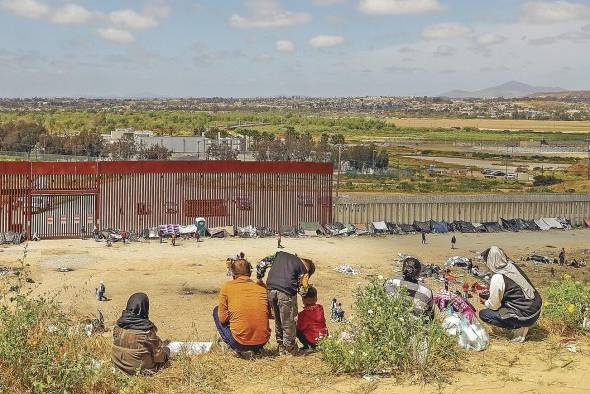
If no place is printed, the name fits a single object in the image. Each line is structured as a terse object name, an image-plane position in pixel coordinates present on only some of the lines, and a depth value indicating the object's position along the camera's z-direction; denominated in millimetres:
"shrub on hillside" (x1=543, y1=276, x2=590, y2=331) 9398
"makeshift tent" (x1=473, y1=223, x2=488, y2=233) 37247
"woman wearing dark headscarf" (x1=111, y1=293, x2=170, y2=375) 7680
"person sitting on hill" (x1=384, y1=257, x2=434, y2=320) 8359
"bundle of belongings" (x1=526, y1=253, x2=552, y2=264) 29547
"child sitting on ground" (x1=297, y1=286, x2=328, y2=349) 8891
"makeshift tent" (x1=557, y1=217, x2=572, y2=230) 39562
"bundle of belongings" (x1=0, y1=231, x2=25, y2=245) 30359
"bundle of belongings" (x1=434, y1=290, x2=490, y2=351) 8500
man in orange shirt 8320
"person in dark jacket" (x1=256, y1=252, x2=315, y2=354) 8602
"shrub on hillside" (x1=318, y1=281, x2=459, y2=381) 7449
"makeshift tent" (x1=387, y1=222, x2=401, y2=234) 35969
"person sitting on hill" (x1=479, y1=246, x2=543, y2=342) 8852
